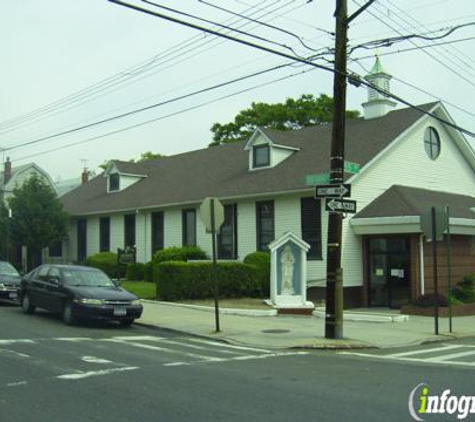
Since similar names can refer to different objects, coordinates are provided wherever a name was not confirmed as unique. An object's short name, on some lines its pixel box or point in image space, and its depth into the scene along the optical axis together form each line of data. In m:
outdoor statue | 21.47
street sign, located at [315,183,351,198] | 14.34
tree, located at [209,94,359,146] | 47.22
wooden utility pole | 14.45
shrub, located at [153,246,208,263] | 27.84
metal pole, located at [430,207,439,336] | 16.08
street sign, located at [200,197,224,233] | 15.60
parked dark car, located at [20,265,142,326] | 15.91
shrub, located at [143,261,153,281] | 30.42
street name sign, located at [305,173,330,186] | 14.88
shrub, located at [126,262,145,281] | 31.11
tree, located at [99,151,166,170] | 65.90
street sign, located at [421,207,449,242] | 16.27
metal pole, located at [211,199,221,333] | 15.34
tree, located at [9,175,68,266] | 34.62
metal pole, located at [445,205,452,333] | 16.31
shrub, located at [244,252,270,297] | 24.25
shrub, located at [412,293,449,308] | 20.72
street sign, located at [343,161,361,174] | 14.83
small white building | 23.36
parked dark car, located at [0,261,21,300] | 21.58
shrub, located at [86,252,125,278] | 31.89
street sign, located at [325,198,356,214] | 14.38
